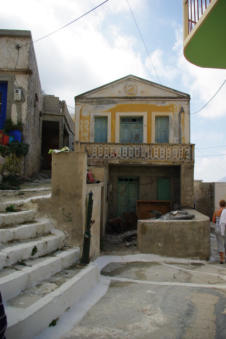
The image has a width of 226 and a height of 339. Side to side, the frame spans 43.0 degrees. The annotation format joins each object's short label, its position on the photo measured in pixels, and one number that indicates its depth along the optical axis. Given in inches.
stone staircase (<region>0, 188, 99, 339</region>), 110.0
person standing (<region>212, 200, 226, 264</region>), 316.2
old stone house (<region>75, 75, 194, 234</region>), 578.2
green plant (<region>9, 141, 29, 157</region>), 430.0
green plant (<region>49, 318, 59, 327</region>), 118.5
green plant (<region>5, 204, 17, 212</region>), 197.7
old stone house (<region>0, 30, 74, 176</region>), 456.1
